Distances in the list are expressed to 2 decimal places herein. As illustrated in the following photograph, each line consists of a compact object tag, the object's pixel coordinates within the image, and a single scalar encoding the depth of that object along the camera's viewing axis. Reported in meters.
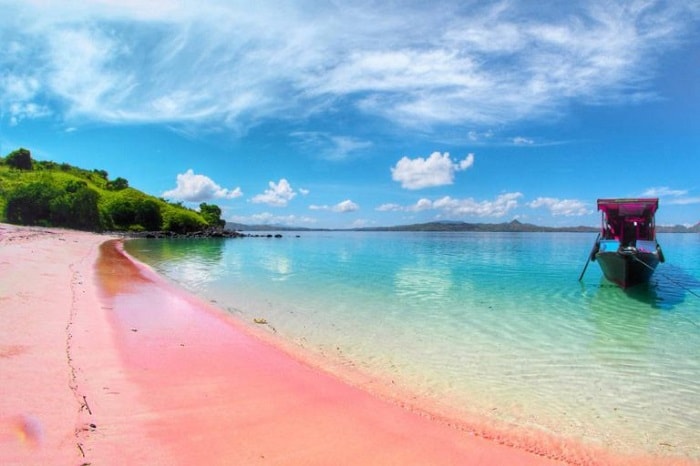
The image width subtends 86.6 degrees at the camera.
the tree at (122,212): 89.06
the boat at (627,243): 18.02
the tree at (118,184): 118.97
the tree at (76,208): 68.50
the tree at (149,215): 93.56
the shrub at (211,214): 124.12
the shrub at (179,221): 98.00
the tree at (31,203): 64.62
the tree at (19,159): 94.62
